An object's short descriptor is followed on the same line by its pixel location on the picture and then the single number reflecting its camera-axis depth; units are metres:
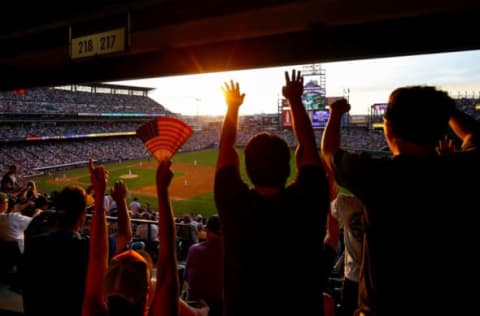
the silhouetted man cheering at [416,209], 1.39
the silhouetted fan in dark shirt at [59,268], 2.10
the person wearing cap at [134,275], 1.54
